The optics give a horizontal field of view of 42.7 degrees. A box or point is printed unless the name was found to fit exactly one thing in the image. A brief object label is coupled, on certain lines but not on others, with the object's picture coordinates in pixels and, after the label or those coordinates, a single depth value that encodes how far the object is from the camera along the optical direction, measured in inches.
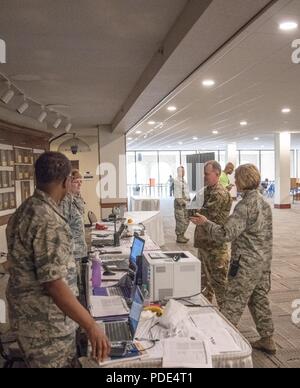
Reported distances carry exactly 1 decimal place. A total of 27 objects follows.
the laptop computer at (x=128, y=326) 72.3
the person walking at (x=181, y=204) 305.6
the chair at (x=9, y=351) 101.1
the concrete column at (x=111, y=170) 358.0
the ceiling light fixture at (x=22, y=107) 207.2
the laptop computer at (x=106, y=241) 162.4
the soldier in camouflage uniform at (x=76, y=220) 143.6
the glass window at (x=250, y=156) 936.3
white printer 92.9
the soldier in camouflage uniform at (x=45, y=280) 62.0
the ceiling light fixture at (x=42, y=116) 241.6
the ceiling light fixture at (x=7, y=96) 174.2
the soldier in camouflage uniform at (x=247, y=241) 107.2
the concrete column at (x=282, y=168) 510.0
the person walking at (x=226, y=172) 248.0
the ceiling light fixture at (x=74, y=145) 266.2
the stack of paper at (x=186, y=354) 64.7
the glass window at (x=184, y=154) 897.0
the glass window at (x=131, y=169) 893.3
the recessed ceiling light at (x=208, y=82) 205.5
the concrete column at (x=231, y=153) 692.1
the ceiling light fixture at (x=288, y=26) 122.9
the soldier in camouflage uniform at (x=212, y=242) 140.5
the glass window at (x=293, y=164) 936.3
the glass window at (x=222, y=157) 910.4
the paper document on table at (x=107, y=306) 85.3
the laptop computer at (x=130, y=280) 99.4
